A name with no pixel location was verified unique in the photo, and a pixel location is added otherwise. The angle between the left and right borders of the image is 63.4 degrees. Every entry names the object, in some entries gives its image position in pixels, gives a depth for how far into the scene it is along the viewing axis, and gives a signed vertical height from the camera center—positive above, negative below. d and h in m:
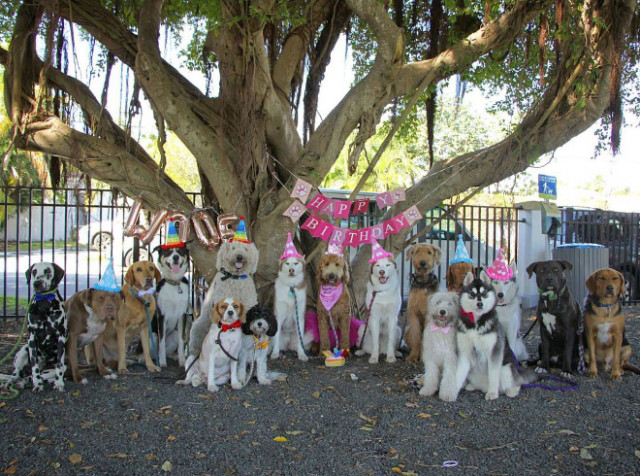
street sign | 8.52 +0.85
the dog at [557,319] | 5.44 -0.85
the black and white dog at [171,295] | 5.98 -0.71
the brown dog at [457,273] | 6.24 -0.43
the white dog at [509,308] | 5.65 -0.77
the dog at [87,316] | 5.16 -0.84
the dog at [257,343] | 5.12 -1.11
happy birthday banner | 6.76 +0.23
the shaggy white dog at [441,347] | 4.77 -1.03
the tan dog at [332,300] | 6.45 -0.80
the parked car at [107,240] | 17.89 -0.22
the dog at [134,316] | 5.66 -0.90
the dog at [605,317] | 5.41 -0.82
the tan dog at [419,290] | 6.27 -0.66
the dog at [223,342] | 5.04 -1.05
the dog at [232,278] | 5.91 -0.50
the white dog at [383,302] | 6.27 -0.81
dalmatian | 4.92 -0.95
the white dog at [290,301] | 6.34 -0.81
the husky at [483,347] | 4.62 -0.99
